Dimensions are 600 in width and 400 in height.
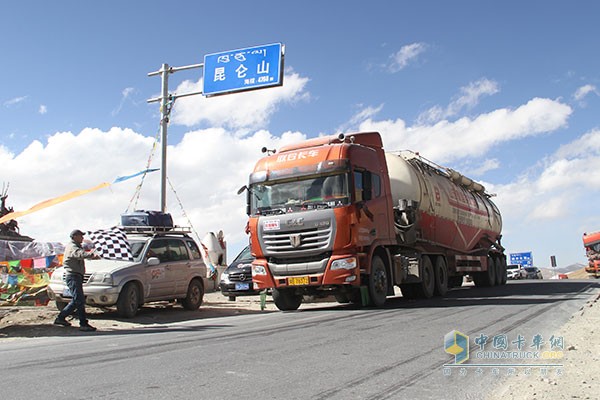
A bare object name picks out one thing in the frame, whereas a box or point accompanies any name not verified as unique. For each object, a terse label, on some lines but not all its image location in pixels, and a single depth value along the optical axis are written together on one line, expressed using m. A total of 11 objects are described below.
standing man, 9.72
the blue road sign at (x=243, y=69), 17.00
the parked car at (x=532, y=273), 48.72
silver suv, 11.22
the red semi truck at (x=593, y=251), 42.41
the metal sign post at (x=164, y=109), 18.08
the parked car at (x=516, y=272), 47.47
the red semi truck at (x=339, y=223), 11.86
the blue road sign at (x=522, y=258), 62.00
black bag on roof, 13.49
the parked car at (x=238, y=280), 16.20
